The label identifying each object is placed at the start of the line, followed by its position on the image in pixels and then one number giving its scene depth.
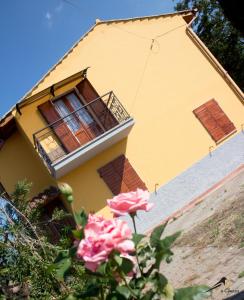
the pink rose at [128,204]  1.05
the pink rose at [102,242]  0.94
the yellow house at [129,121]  9.78
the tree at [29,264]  2.12
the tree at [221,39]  17.34
